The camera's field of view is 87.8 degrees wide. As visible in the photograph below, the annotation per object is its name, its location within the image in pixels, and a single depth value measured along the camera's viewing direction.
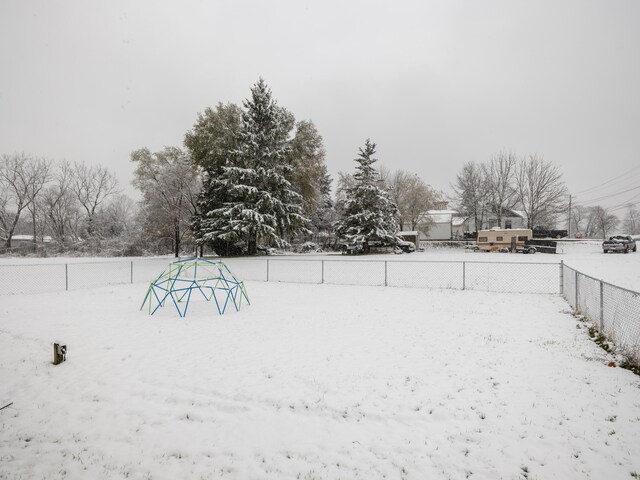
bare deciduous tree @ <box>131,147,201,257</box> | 33.56
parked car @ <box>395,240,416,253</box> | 38.35
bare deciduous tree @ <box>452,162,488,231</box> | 54.25
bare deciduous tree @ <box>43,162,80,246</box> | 52.97
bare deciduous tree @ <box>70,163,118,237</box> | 53.47
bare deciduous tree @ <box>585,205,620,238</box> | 76.88
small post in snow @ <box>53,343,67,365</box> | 6.34
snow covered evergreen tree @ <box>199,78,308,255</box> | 29.08
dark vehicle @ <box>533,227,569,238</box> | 51.47
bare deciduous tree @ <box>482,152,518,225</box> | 52.53
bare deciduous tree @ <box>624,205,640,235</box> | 94.88
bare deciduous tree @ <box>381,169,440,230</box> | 53.03
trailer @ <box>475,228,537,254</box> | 37.05
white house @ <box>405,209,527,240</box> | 53.94
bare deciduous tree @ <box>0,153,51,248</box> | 46.91
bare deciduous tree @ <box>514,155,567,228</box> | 49.53
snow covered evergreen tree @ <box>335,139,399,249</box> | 35.34
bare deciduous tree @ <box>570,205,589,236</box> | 91.51
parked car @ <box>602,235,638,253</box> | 32.44
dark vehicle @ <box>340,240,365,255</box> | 37.81
